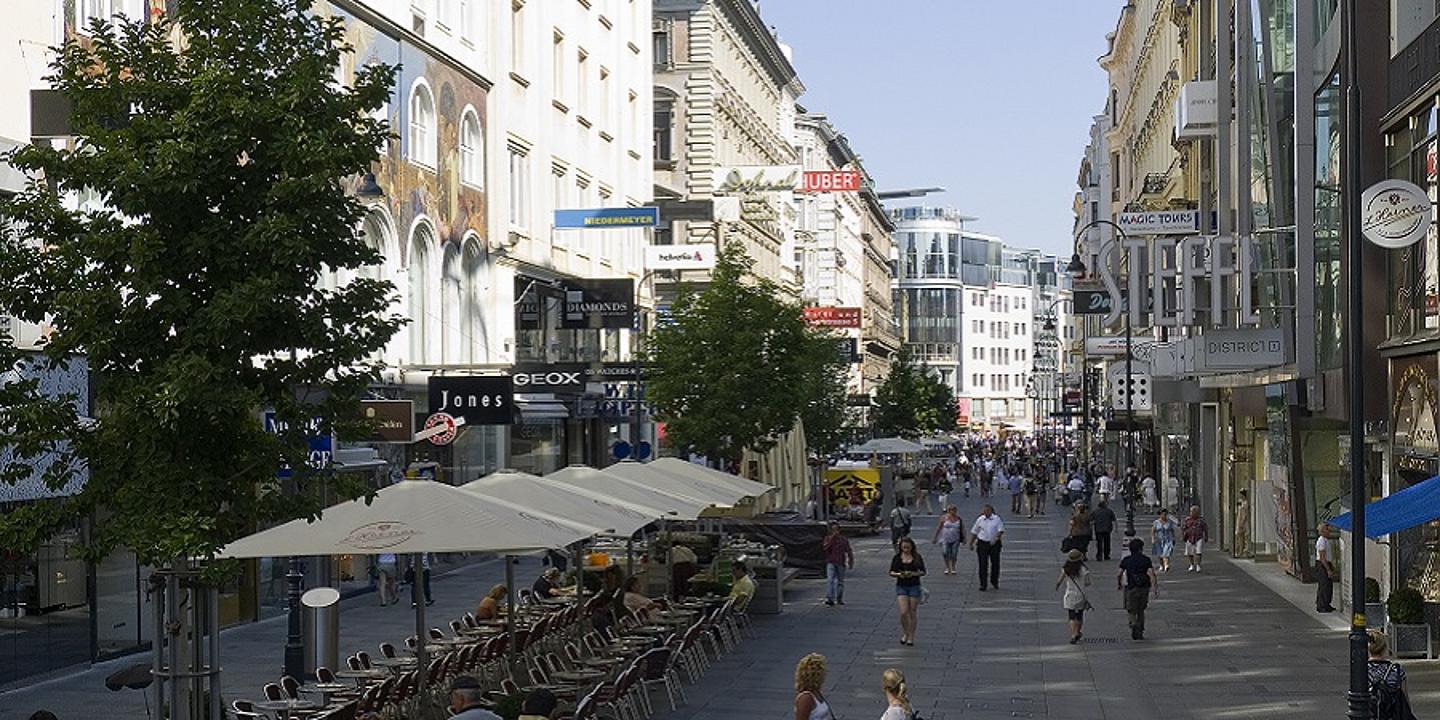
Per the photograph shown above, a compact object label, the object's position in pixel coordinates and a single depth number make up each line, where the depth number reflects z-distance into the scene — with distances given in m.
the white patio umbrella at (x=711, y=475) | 30.69
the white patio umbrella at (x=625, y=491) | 25.16
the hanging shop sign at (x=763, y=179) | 70.69
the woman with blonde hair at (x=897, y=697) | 14.57
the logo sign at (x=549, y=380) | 40.62
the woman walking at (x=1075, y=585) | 27.55
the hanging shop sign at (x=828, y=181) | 69.06
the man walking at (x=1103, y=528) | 45.03
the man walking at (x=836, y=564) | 33.44
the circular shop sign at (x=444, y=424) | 33.91
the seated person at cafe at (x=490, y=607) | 25.28
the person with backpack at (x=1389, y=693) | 15.78
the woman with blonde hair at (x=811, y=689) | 14.88
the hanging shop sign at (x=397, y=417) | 33.50
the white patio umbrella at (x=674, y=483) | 27.86
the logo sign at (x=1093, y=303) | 50.62
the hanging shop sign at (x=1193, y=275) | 34.72
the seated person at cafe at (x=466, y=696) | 15.18
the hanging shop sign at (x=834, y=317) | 79.81
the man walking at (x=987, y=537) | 36.88
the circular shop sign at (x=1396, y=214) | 22.84
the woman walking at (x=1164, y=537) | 40.47
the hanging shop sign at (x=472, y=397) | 35.94
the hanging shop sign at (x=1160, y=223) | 43.64
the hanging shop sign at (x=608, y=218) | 47.16
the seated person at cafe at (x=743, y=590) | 28.86
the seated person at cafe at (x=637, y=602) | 26.14
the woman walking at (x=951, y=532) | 40.47
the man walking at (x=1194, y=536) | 40.84
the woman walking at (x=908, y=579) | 27.27
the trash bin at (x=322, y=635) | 22.95
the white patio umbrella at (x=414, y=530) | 16.17
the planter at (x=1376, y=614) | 26.48
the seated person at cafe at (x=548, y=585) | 29.42
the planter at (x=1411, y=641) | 24.33
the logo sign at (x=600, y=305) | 48.34
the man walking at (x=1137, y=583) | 28.20
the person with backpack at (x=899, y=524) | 41.03
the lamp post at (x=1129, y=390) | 43.19
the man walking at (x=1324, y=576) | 31.34
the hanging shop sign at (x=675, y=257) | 58.91
